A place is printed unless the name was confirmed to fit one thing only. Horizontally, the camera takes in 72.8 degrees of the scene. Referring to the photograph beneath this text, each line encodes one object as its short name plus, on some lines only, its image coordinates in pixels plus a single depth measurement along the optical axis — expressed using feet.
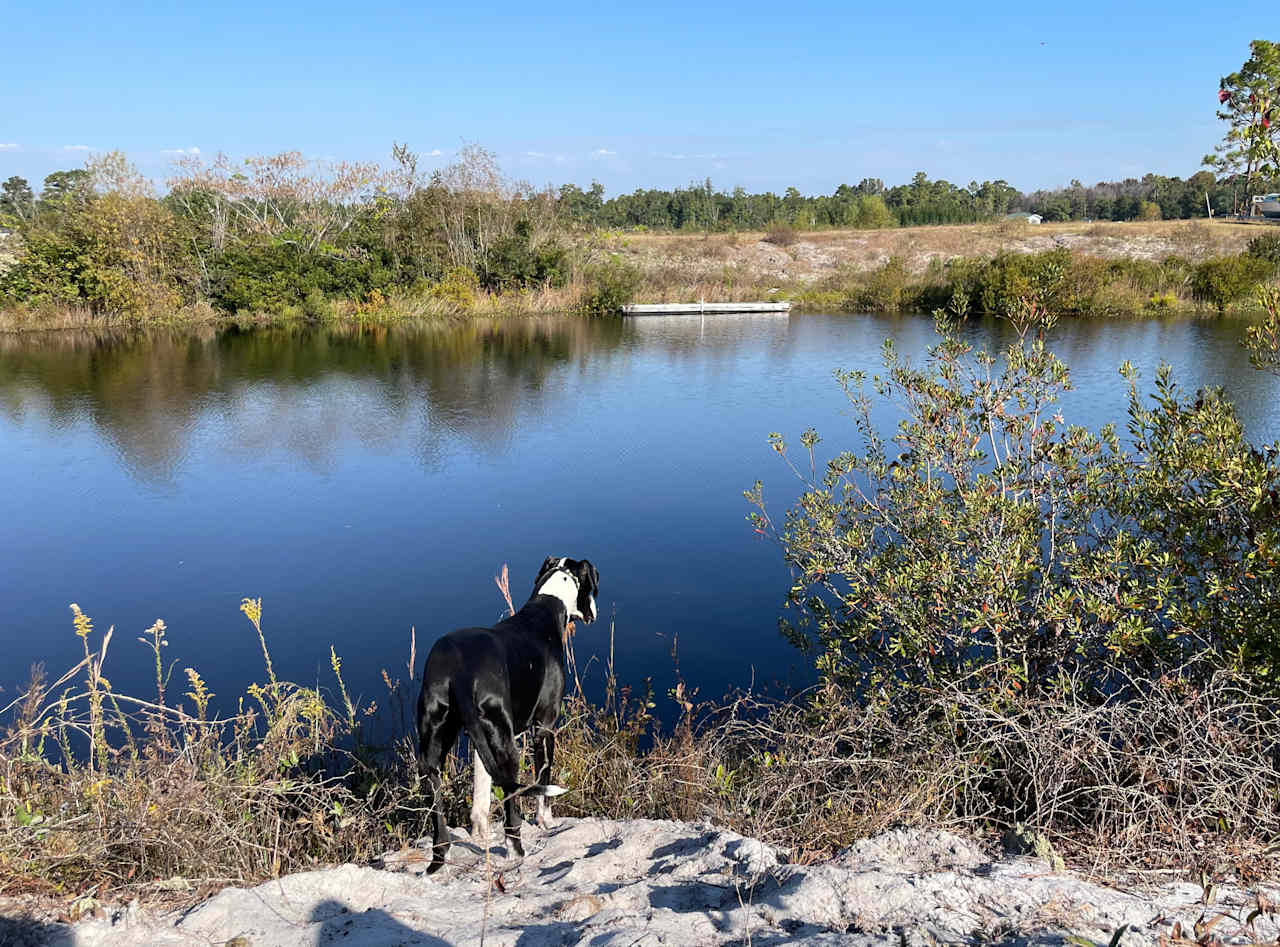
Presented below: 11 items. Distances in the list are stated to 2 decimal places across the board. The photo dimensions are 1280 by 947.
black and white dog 11.59
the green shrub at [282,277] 92.43
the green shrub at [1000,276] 91.40
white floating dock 107.96
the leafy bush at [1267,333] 12.62
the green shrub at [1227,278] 91.91
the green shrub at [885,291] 110.11
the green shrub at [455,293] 99.50
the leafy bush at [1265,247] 86.79
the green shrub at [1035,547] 12.32
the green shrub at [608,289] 105.81
